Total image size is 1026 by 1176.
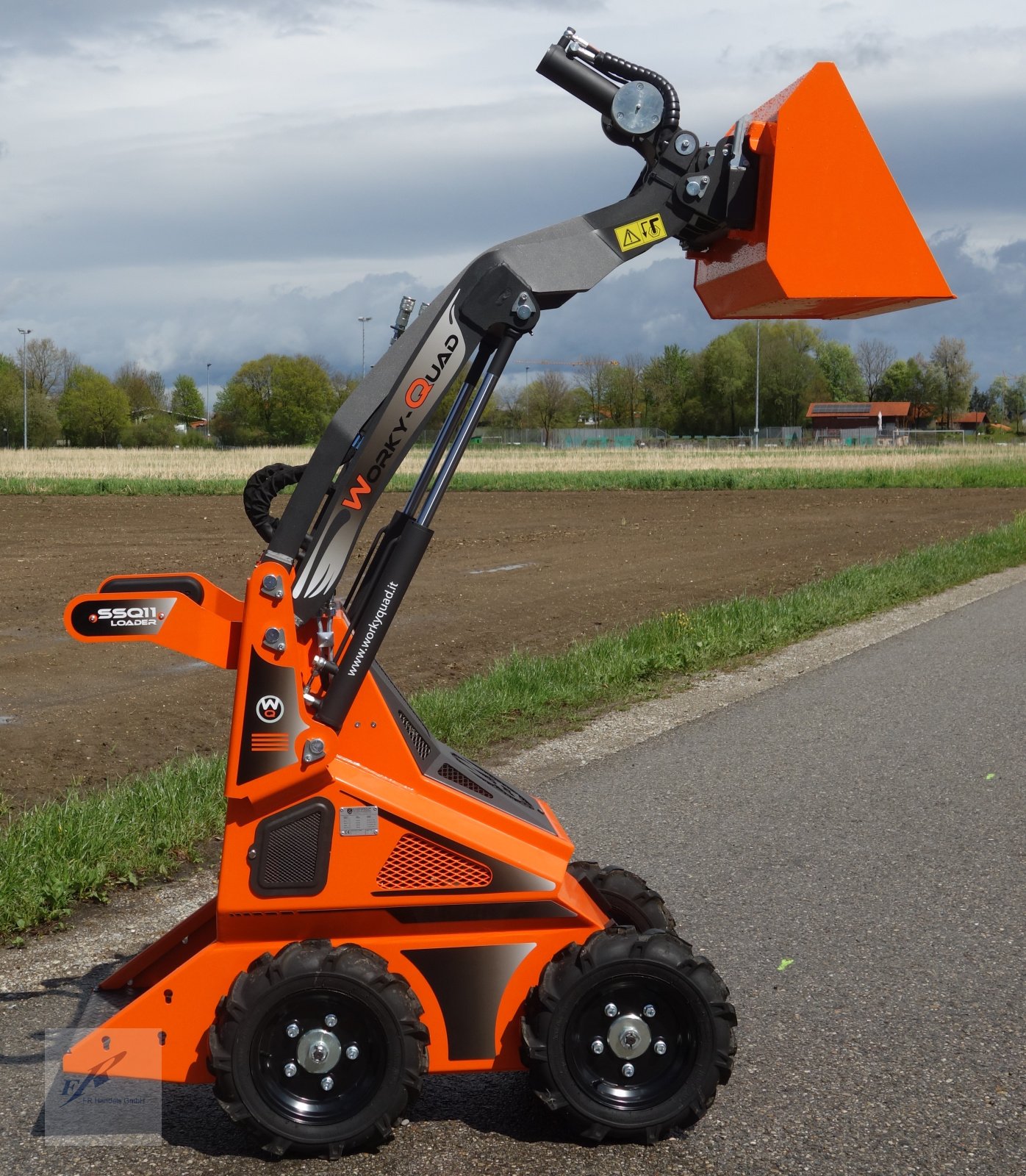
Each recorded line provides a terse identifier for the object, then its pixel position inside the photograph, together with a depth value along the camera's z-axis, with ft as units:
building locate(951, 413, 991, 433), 434.71
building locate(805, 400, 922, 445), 382.63
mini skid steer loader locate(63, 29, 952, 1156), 10.91
